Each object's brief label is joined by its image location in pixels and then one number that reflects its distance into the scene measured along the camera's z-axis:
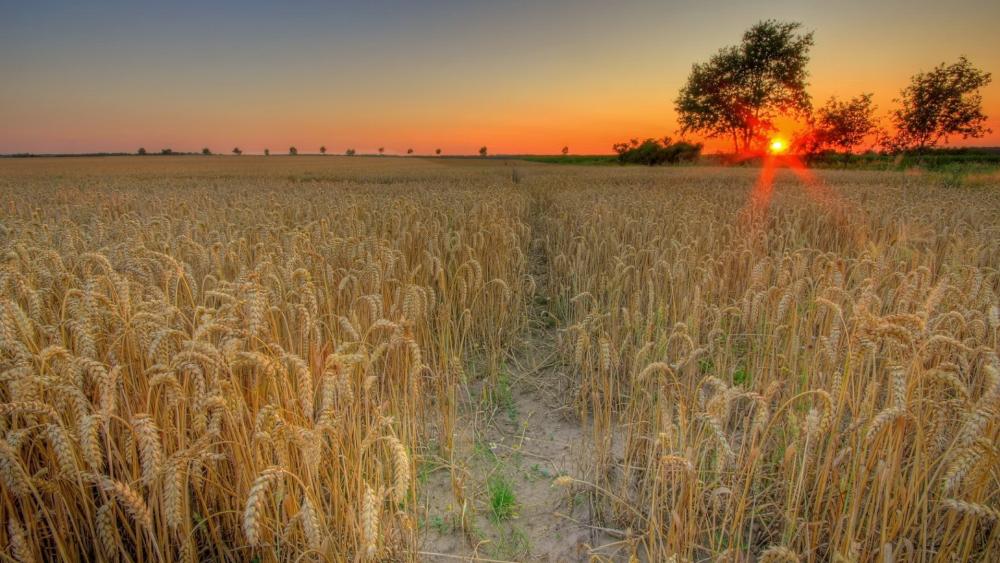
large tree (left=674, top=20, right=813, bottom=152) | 39.38
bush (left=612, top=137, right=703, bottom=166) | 43.78
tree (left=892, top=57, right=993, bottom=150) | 34.88
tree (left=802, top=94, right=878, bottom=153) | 41.06
